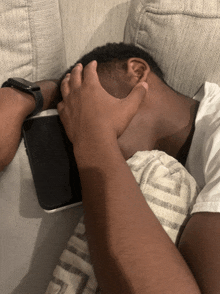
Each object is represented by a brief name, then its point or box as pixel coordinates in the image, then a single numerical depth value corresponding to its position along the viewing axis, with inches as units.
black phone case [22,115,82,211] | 23.9
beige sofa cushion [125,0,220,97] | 29.6
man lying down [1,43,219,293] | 17.5
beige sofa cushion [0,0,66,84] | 27.4
